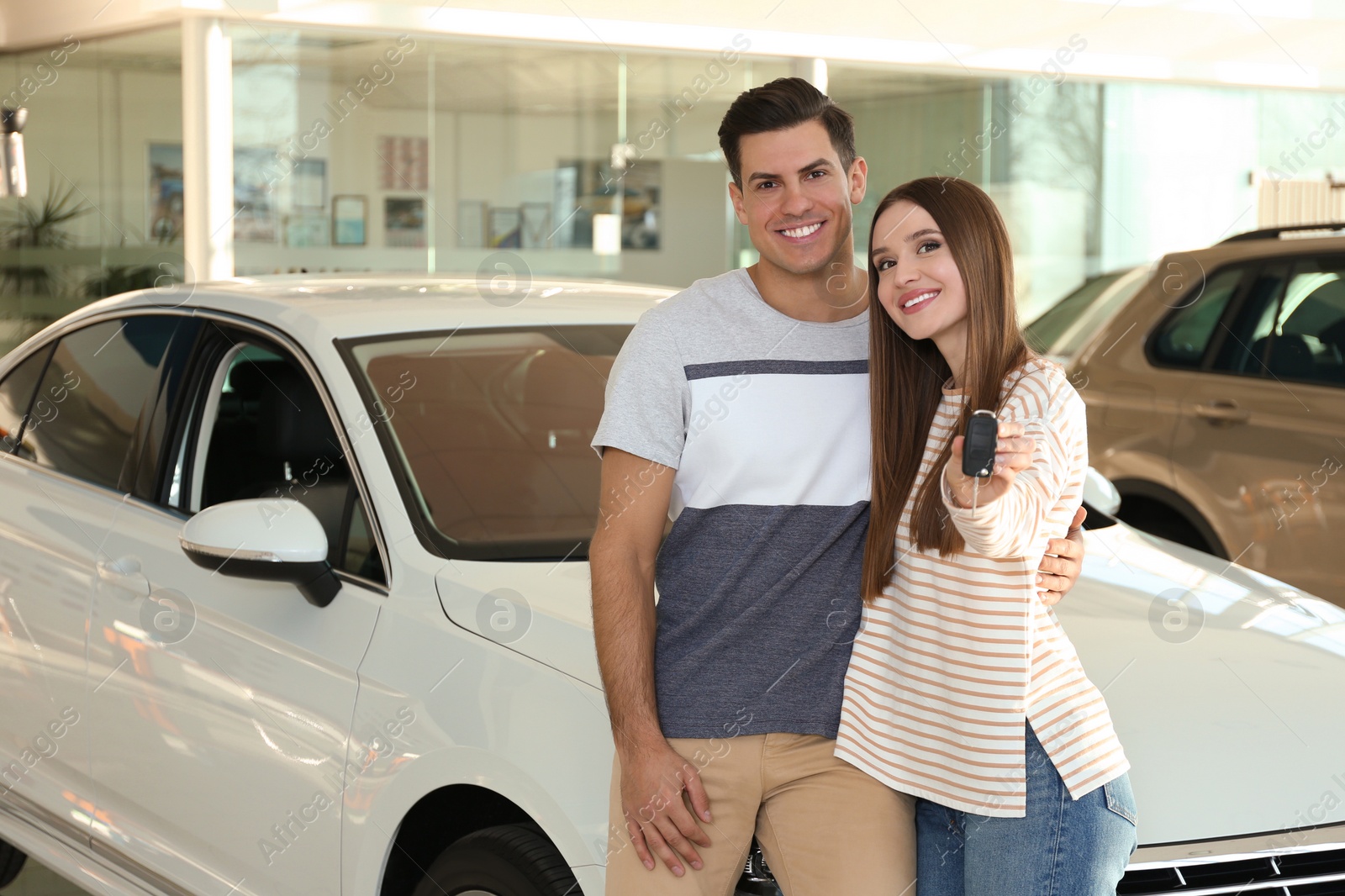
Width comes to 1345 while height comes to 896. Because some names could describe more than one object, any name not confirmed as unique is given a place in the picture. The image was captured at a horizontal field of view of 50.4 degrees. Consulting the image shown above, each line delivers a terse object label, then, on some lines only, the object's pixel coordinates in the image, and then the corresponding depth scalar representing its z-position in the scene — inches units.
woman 75.1
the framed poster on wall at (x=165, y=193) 411.8
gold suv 214.1
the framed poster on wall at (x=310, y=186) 419.2
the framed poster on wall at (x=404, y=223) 432.8
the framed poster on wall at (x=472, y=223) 442.9
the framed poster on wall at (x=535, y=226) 453.1
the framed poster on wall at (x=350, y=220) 424.8
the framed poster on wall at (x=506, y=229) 449.4
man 81.9
